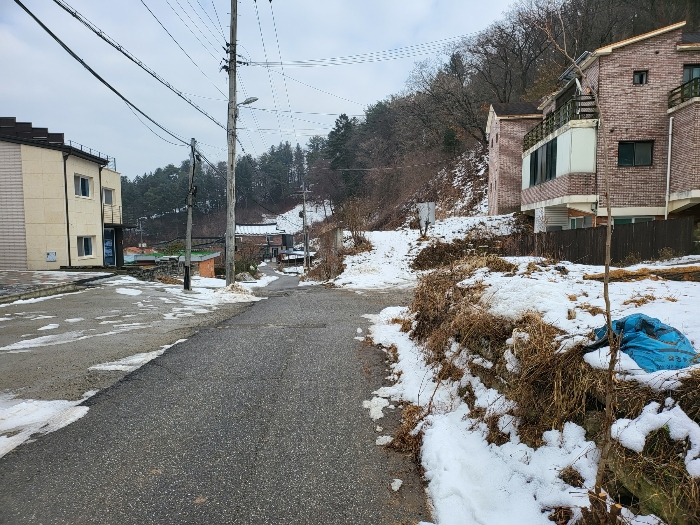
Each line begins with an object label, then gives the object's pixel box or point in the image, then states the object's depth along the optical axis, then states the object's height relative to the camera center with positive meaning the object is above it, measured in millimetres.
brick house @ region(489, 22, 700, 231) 15359 +4238
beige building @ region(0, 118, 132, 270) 19234 +1809
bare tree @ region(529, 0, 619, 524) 2248 -1181
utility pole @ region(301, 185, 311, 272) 36644 -874
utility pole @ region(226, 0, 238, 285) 16078 +3898
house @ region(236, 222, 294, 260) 69250 +415
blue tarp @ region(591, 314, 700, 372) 2854 -789
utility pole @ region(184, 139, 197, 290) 16109 +1622
